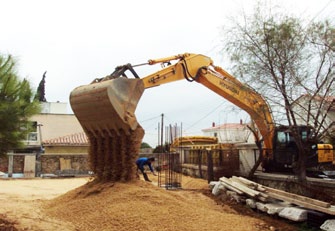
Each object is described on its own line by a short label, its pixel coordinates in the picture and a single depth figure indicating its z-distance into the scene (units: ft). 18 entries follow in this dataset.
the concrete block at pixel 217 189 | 40.01
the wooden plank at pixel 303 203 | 25.94
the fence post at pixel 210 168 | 51.11
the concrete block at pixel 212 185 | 43.11
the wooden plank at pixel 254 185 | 34.40
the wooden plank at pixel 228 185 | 36.27
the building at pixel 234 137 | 63.87
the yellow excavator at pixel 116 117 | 29.89
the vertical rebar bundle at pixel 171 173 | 48.08
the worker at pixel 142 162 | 48.03
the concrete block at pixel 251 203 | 33.81
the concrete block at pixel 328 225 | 25.37
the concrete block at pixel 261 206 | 32.06
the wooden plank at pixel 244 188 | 33.96
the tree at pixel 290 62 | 31.14
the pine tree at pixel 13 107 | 23.44
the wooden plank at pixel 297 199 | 26.85
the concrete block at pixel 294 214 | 27.96
